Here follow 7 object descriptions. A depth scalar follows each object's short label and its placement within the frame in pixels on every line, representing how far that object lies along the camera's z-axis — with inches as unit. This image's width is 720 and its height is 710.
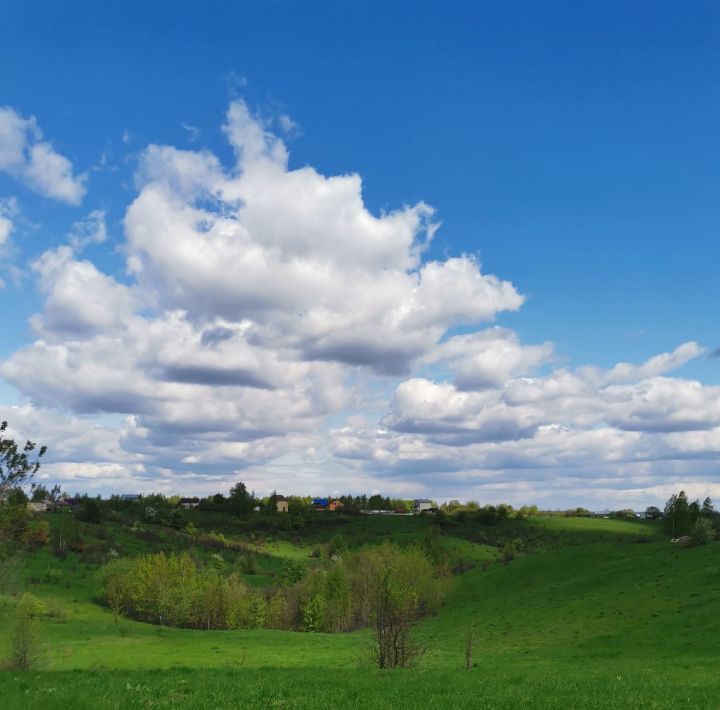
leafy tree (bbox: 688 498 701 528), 5659.5
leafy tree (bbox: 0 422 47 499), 2052.2
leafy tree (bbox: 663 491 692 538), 5590.6
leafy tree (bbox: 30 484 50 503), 2107.0
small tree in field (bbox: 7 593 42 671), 1889.8
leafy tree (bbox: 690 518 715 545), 4601.4
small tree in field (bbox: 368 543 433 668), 1552.7
